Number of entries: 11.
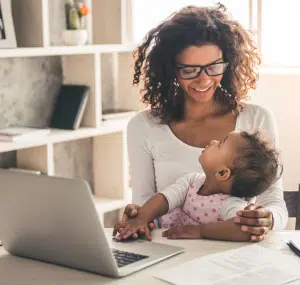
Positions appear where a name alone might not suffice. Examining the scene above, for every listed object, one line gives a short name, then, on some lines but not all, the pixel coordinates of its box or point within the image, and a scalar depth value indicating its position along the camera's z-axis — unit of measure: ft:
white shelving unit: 10.59
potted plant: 11.48
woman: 7.84
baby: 6.58
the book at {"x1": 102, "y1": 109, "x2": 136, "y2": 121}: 12.33
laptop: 4.96
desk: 5.12
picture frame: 10.14
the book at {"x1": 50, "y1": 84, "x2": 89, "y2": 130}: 11.55
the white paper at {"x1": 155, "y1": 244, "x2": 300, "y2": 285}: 5.00
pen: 5.70
